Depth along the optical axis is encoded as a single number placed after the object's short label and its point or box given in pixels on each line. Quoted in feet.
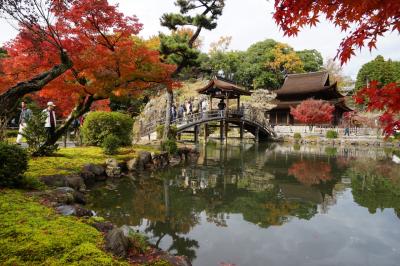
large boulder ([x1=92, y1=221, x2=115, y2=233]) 14.58
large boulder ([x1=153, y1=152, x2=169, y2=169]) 42.16
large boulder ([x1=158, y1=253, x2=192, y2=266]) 12.28
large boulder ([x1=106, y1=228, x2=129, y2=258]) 11.96
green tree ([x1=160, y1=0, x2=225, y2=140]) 50.04
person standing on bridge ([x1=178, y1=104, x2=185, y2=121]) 73.84
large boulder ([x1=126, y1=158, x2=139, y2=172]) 37.46
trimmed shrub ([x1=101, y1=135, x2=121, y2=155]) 38.09
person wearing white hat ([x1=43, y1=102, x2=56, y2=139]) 33.60
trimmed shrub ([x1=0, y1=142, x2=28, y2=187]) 18.80
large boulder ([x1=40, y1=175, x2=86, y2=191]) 23.09
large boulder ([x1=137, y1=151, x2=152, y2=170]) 39.09
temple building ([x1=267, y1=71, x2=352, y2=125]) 116.98
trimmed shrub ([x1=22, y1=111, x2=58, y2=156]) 29.99
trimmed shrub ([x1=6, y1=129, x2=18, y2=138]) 62.23
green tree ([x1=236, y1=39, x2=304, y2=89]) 158.51
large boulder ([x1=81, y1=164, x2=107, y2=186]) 29.96
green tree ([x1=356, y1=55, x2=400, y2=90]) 154.67
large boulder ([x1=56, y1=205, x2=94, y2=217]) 16.18
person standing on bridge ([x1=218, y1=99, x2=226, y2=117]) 82.79
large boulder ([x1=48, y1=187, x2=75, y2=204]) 18.41
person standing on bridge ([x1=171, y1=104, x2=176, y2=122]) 69.87
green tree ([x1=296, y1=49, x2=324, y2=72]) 166.09
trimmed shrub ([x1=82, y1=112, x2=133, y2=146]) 42.60
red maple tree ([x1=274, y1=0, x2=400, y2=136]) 9.32
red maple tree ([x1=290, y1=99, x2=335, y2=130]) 104.17
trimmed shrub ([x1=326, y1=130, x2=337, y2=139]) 96.68
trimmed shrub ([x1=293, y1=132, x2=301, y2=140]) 101.00
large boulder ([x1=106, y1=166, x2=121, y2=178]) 34.09
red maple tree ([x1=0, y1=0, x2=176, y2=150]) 30.60
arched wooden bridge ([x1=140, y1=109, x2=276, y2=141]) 63.21
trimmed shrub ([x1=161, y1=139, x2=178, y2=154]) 47.32
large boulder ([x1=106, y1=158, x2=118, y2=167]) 34.53
